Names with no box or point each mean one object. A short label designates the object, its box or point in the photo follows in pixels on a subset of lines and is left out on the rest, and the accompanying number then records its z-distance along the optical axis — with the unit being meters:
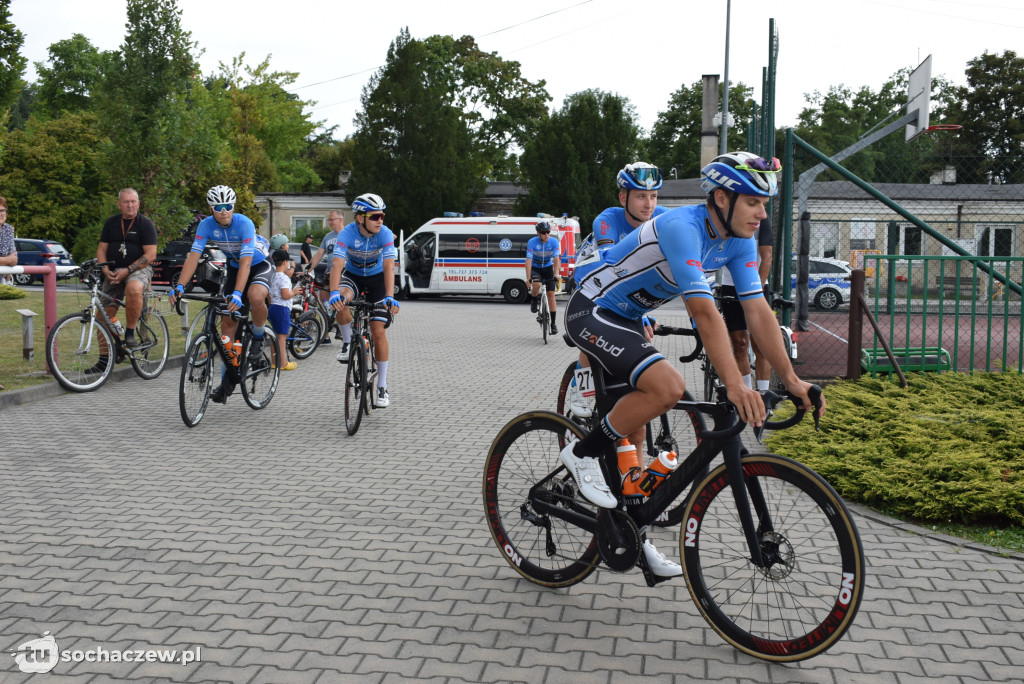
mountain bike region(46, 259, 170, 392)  9.83
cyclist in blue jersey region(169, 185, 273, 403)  8.88
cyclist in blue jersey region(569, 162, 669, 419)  6.12
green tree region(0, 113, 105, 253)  43.16
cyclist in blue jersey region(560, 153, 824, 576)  3.53
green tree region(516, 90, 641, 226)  41.69
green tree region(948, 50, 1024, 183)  47.50
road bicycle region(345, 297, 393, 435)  8.12
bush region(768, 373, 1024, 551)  5.37
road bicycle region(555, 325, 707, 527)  4.43
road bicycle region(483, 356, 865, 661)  3.32
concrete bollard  10.97
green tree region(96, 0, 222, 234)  20.94
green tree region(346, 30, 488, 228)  43.53
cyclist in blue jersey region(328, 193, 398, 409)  8.64
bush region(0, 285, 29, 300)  22.05
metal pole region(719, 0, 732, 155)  32.66
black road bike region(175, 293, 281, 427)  8.32
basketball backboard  11.27
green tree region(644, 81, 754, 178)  67.19
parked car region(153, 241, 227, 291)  28.38
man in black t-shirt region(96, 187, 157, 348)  10.48
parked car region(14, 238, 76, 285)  34.47
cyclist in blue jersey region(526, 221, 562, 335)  16.67
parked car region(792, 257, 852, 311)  22.60
